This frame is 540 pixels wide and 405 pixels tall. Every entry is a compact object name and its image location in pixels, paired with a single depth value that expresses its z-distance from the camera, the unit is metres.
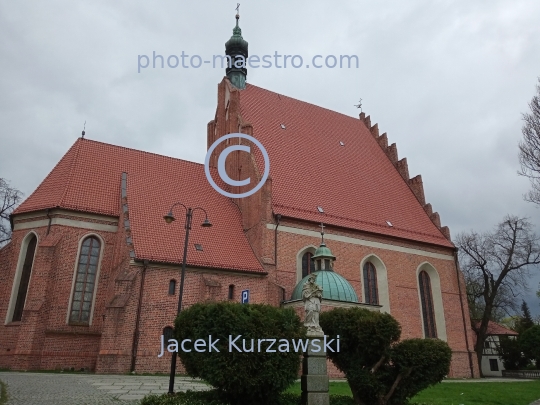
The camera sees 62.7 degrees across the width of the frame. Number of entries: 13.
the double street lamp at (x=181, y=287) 10.20
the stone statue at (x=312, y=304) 10.27
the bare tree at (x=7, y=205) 24.42
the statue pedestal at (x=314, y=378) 9.70
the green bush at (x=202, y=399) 8.91
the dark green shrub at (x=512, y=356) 31.12
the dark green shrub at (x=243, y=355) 9.05
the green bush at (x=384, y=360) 10.62
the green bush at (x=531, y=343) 28.59
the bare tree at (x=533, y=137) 15.47
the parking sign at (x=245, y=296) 12.81
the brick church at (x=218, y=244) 16.81
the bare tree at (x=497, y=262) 27.75
